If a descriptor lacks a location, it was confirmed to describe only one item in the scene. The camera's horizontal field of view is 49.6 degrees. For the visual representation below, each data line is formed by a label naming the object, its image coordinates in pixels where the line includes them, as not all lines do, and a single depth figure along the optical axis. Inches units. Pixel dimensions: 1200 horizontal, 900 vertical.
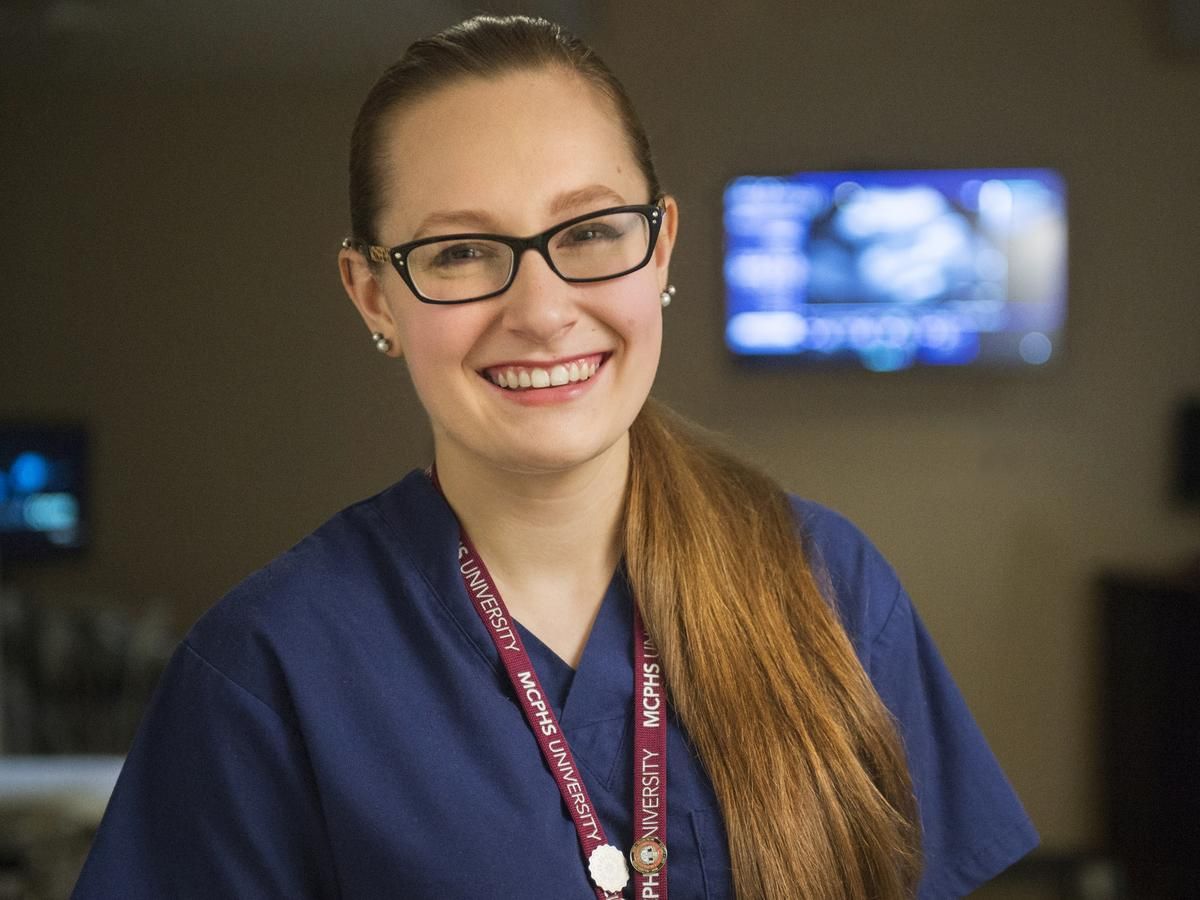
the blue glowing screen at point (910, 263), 152.8
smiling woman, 44.8
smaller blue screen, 165.2
